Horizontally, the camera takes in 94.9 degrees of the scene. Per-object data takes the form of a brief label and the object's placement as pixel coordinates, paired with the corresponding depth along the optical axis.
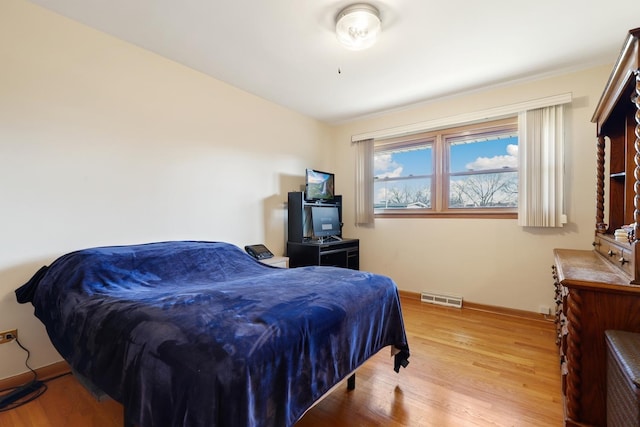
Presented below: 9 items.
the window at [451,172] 3.39
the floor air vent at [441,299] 3.53
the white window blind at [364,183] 4.27
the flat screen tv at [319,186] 3.91
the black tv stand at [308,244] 3.67
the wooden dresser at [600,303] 1.34
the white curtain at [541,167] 2.91
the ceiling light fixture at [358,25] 2.00
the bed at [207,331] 1.01
